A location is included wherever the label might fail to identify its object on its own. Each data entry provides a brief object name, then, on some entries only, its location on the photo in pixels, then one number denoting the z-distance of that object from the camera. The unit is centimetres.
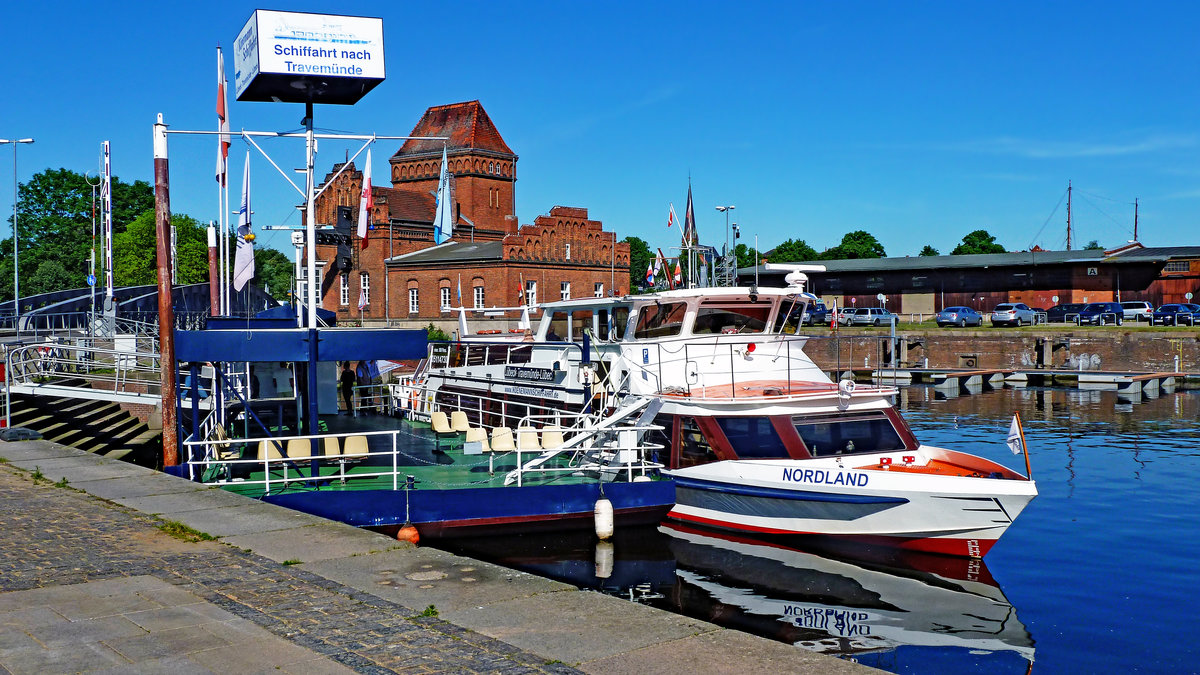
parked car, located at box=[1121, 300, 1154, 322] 6272
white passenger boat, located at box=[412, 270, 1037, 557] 1564
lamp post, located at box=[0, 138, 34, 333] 3803
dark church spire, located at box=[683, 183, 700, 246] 2591
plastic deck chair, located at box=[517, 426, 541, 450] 1739
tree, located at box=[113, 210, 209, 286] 8494
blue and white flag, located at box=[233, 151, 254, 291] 2645
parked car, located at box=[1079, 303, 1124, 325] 6181
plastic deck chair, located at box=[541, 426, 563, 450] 1812
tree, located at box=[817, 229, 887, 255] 12325
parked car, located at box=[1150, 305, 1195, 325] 5947
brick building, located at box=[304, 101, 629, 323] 6425
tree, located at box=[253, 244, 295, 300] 10200
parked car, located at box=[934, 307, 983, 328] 6462
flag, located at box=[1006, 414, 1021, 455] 1588
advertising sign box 1708
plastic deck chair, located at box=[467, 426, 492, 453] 1796
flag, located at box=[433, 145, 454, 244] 2622
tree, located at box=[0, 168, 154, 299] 9650
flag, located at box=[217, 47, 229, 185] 2391
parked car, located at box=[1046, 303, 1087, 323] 6388
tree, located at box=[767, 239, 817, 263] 12054
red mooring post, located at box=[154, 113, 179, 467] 1786
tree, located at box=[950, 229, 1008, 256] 12462
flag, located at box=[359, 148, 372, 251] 2389
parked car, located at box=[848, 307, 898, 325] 6825
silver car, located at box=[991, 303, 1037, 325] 6362
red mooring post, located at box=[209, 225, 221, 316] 2766
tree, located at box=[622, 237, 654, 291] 14125
